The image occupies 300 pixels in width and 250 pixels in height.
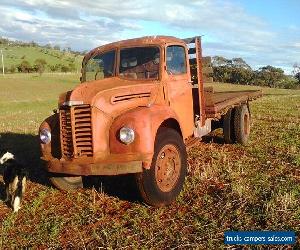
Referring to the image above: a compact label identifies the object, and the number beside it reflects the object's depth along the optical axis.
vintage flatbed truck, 3.67
